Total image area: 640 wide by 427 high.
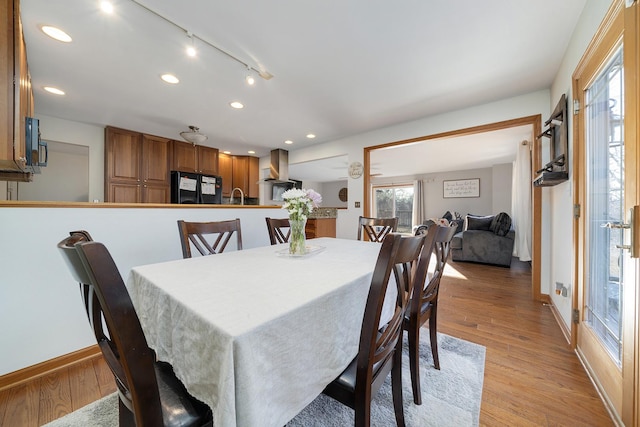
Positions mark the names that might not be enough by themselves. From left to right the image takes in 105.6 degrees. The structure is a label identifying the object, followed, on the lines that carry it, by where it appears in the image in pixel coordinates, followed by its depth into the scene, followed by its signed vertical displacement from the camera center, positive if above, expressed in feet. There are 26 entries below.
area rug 3.83 -3.29
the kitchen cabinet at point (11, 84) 4.67 +2.60
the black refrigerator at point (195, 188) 13.16 +1.44
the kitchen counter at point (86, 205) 4.48 +0.18
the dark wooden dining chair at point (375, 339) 2.29 -1.40
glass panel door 4.10 +0.21
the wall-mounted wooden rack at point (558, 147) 6.24 +1.87
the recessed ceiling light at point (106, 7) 4.83 +4.18
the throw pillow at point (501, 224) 14.03 -0.61
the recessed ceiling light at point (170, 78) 7.50 +4.25
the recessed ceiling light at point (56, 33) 5.49 +4.18
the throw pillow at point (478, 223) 15.21 -0.57
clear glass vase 4.78 -0.49
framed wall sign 22.40 +2.47
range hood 16.51 +3.31
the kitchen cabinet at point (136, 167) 11.82 +2.40
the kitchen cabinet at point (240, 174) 17.53 +2.95
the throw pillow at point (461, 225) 18.97 -0.88
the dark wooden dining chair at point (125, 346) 1.59 -1.02
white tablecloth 1.83 -1.08
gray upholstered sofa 13.89 -1.68
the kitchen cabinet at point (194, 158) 14.07 +3.38
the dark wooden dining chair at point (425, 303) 3.88 -1.65
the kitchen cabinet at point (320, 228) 15.80 -0.95
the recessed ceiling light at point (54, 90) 8.24 +4.25
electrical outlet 6.78 -2.10
